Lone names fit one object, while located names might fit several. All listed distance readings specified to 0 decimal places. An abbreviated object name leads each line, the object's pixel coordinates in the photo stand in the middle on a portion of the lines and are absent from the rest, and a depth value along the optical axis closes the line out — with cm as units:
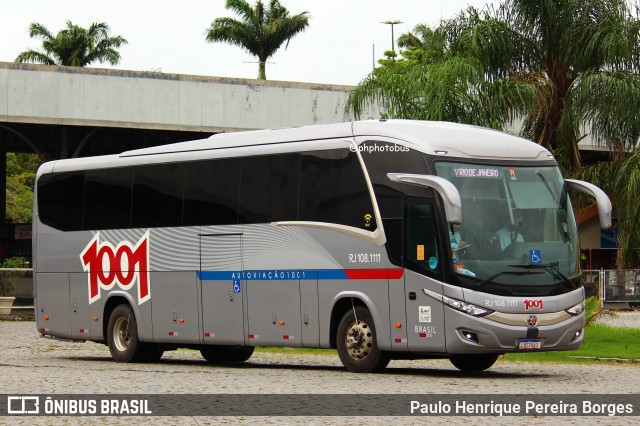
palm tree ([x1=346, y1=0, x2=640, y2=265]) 3061
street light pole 10194
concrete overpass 4456
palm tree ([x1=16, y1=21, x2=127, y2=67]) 7825
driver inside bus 1902
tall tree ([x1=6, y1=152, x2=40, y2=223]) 9562
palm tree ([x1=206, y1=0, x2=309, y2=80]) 7844
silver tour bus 1889
